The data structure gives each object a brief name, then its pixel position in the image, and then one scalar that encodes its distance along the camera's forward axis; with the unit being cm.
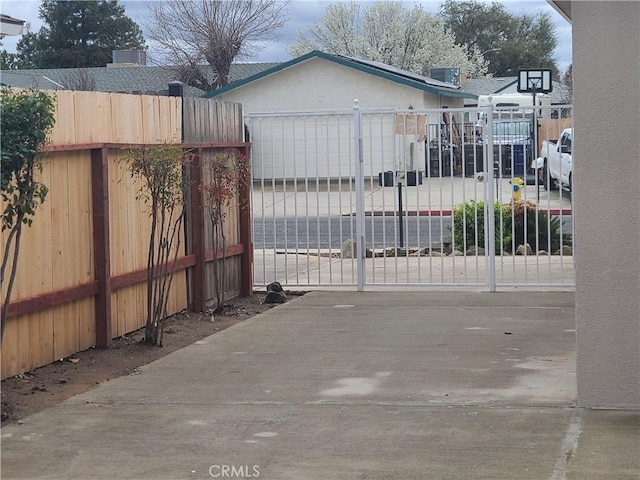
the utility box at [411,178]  1369
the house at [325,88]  3519
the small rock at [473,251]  1513
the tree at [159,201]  867
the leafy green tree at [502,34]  7306
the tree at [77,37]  6031
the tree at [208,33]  4784
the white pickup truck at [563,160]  1744
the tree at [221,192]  1048
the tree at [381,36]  5562
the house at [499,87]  4994
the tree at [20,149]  627
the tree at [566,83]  4797
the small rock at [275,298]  1168
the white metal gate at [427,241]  1199
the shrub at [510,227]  1491
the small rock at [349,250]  1480
